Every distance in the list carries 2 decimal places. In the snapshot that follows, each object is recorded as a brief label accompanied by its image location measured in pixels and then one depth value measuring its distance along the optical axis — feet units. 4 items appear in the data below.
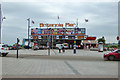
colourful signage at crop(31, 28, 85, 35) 269.85
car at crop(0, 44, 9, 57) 72.91
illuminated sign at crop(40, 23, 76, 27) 257.40
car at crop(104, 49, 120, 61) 61.41
